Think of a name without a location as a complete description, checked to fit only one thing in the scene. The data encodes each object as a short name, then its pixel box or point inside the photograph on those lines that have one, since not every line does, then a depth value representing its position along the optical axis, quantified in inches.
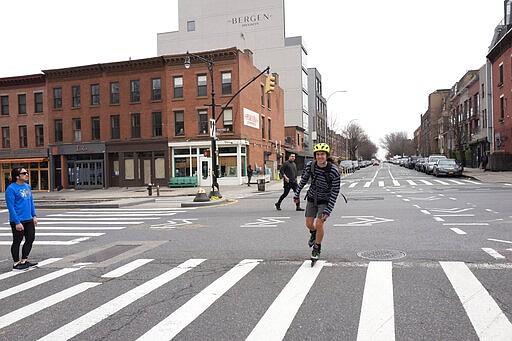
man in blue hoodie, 290.8
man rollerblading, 270.8
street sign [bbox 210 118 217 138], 845.3
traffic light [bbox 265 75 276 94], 821.0
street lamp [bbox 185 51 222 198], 844.1
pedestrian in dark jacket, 592.4
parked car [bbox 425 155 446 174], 1602.1
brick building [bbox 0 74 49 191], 1571.1
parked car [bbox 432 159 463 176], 1371.4
